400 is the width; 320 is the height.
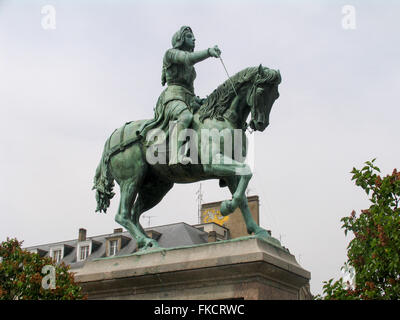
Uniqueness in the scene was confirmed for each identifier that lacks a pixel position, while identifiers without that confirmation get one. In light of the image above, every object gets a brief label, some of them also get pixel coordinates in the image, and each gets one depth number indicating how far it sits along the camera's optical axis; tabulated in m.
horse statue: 10.23
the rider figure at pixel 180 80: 10.84
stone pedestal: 9.27
